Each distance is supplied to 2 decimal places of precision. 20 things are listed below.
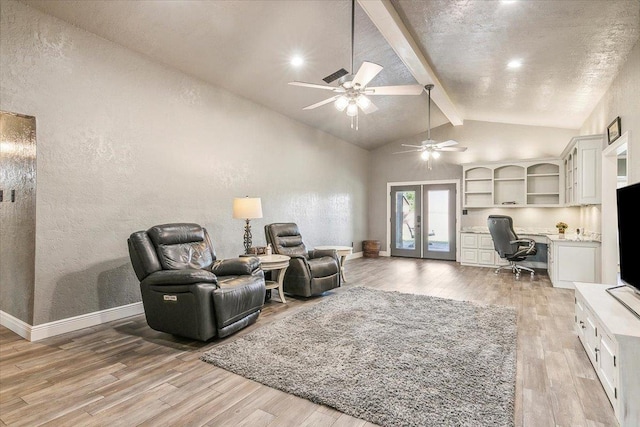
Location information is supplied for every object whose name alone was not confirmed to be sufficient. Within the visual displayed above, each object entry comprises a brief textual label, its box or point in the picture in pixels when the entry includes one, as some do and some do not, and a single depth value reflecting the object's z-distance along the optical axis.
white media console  1.75
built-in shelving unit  6.90
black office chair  5.95
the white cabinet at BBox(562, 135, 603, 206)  4.55
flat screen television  2.33
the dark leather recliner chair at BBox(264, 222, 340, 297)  4.41
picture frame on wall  3.69
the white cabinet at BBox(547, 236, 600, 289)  4.75
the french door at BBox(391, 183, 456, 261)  8.19
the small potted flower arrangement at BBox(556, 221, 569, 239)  6.18
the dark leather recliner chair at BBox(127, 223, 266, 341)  2.87
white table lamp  4.32
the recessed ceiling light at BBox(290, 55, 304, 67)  4.23
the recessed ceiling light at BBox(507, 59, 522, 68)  3.93
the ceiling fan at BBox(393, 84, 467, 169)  5.70
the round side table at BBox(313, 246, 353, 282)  5.30
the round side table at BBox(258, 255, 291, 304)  4.05
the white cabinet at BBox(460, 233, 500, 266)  7.12
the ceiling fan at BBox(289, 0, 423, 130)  3.03
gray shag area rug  1.94
